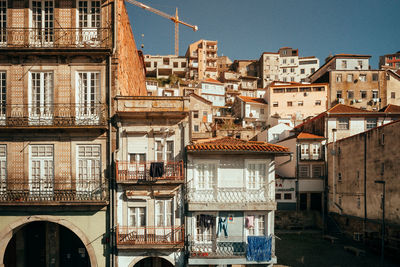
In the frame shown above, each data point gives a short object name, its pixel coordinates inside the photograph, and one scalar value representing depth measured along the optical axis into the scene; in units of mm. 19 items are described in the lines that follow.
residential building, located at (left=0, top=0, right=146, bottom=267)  15477
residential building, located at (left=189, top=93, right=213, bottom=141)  56462
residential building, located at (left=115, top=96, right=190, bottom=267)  15328
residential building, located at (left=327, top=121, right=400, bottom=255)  21891
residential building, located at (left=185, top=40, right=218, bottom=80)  89688
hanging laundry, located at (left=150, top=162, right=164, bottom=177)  15281
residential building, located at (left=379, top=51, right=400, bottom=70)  95500
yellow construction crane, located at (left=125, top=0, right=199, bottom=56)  44703
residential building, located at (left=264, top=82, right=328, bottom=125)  53594
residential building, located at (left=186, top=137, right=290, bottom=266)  15719
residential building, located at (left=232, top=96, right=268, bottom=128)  57000
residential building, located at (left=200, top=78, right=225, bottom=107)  69000
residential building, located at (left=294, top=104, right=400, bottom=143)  33031
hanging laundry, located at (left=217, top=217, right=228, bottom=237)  16156
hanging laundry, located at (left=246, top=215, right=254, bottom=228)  16250
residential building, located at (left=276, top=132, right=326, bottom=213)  33094
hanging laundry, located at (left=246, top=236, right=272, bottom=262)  15180
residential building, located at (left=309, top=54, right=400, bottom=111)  51781
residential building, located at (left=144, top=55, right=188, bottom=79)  90000
